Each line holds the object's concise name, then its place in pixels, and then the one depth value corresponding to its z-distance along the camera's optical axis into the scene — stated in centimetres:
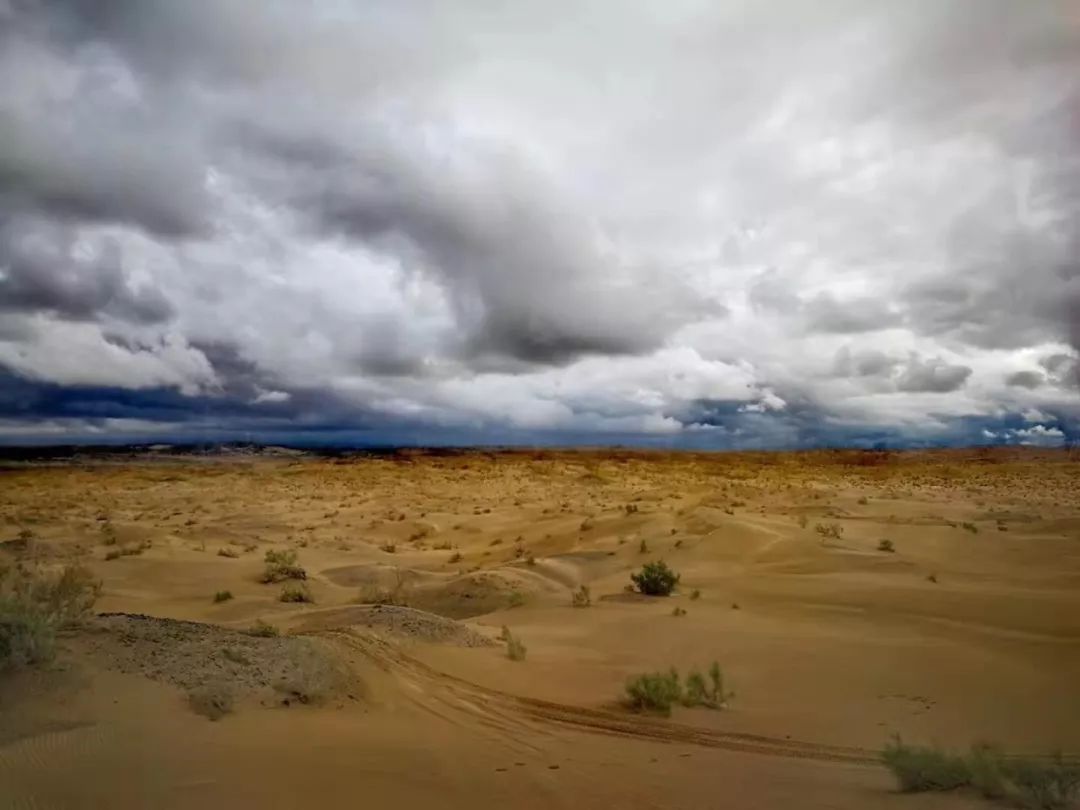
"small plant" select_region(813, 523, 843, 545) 1827
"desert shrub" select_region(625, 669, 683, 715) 691
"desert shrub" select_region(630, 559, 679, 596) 1374
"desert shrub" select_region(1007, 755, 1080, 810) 425
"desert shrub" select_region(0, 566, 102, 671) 592
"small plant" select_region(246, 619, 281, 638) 829
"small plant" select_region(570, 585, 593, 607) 1308
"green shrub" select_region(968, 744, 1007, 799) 449
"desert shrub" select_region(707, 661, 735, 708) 725
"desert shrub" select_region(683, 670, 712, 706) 722
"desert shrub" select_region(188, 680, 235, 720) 592
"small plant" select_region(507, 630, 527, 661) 905
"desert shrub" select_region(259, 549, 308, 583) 1606
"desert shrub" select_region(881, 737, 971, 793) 474
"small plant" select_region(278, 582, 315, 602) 1388
